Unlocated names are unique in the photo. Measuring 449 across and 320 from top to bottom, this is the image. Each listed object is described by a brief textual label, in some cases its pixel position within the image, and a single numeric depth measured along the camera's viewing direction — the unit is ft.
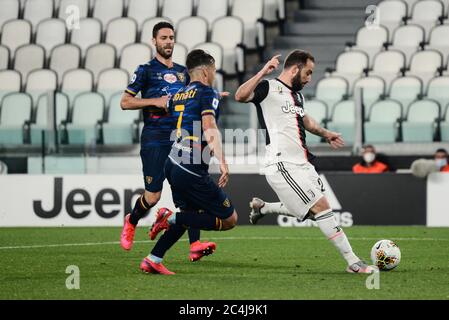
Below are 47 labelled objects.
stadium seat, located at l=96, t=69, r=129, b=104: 63.05
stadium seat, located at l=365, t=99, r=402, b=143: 55.36
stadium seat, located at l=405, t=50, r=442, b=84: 61.98
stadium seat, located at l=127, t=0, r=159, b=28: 70.03
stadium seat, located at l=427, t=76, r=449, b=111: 55.45
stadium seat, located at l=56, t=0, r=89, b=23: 70.95
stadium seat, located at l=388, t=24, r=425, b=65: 64.90
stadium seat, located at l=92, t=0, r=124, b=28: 70.76
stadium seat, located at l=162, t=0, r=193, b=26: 69.15
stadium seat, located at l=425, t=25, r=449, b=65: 63.41
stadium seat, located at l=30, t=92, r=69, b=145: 55.31
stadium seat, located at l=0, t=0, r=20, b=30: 71.92
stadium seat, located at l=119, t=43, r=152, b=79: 65.26
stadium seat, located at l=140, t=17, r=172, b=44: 67.31
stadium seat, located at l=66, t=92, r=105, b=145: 55.11
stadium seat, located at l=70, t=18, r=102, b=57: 69.26
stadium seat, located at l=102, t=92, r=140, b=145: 55.57
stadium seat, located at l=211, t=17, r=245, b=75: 65.77
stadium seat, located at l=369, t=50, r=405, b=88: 62.44
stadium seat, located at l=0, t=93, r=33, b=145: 55.42
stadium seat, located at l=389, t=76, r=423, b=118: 55.83
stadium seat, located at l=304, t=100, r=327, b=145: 55.83
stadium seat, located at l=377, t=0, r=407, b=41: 67.22
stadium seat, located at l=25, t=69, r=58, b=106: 64.85
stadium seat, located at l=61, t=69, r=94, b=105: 64.18
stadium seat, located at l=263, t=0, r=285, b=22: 69.15
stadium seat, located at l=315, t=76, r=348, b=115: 56.08
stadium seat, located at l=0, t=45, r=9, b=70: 67.26
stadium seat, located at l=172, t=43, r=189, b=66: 62.59
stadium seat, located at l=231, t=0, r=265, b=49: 67.41
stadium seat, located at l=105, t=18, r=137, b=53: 68.18
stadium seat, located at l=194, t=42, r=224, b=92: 63.05
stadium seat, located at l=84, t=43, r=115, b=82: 66.23
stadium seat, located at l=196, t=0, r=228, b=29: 68.69
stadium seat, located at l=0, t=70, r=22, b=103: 64.85
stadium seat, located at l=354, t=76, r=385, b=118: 55.36
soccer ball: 31.42
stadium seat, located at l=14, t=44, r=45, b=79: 67.10
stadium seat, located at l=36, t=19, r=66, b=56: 69.67
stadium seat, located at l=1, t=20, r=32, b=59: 69.41
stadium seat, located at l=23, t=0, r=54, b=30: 71.77
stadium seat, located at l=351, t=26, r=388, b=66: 65.57
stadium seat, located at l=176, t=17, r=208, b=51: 66.40
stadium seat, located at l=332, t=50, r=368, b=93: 63.72
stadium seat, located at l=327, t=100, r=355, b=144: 55.21
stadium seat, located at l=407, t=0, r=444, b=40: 66.13
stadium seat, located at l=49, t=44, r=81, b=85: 66.80
